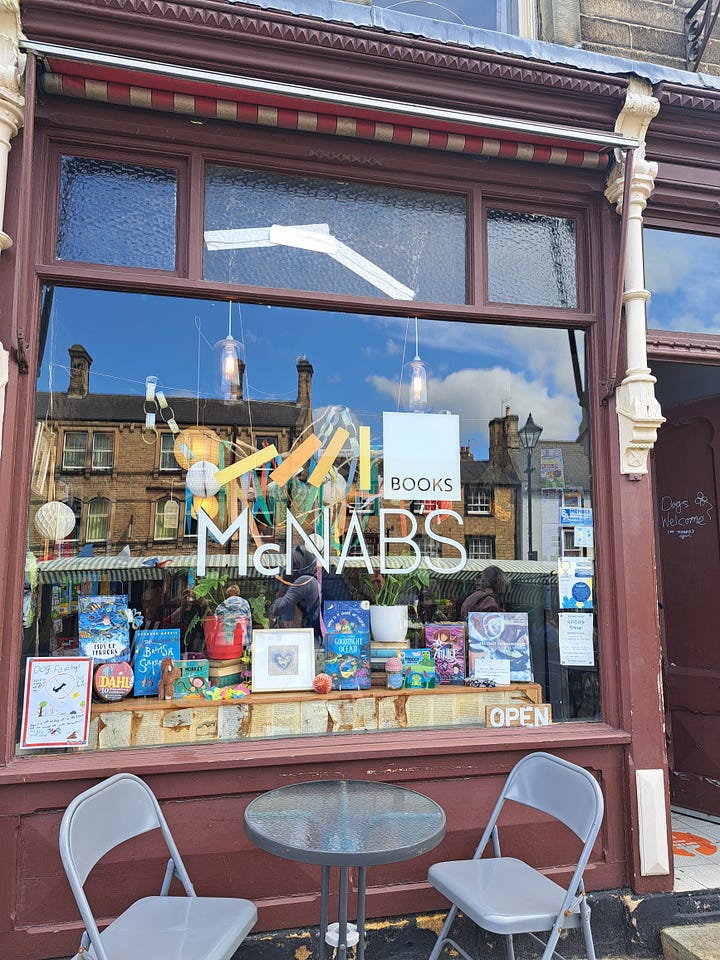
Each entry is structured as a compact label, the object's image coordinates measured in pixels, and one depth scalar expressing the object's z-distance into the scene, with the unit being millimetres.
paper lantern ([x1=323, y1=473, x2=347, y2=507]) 3850
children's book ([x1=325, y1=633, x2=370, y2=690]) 3637
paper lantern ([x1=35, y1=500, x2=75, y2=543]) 3283
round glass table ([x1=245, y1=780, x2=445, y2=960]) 2107
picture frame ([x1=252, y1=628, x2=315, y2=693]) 3551
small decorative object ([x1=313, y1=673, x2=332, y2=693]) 3551
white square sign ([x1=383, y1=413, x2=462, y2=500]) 3842
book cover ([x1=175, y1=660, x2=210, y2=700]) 3438
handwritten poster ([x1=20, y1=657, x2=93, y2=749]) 3043
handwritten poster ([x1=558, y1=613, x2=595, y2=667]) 3717
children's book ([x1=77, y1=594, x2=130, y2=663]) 3375
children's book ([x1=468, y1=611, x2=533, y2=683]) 3838
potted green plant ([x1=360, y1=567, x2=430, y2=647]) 3811
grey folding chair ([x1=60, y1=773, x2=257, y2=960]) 2207
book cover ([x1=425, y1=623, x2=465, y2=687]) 3783
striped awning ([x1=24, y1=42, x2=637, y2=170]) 3064
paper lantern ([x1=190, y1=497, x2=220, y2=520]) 3658
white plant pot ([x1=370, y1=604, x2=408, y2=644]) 3807
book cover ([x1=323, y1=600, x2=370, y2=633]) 3748
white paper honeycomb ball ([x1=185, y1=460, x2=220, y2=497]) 3672
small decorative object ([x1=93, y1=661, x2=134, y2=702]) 3293
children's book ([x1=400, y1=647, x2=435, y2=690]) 3711
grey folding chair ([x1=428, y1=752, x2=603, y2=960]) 2463
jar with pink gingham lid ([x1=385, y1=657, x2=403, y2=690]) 3674
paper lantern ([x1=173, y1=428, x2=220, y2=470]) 3691
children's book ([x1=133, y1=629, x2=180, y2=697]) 3416
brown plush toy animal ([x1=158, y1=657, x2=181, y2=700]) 3404
